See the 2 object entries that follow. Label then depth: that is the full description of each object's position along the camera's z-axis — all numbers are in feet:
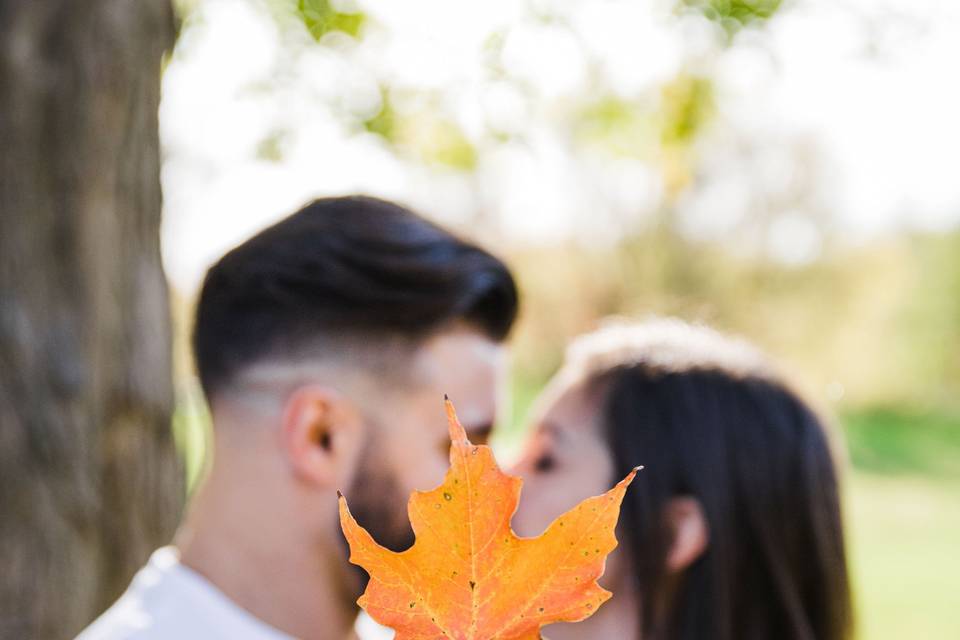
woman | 6.55
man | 5.65
